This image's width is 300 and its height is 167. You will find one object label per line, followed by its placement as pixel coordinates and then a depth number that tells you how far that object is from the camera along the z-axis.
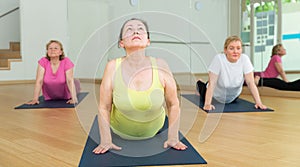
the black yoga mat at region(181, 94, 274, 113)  2.79
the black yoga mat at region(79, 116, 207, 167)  1.34
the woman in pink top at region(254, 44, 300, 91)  4.06
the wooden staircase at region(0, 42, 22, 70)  6.70
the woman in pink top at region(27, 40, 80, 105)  3.43
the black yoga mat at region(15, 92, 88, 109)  3.08
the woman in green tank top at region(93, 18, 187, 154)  1.47
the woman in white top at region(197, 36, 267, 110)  2.95
